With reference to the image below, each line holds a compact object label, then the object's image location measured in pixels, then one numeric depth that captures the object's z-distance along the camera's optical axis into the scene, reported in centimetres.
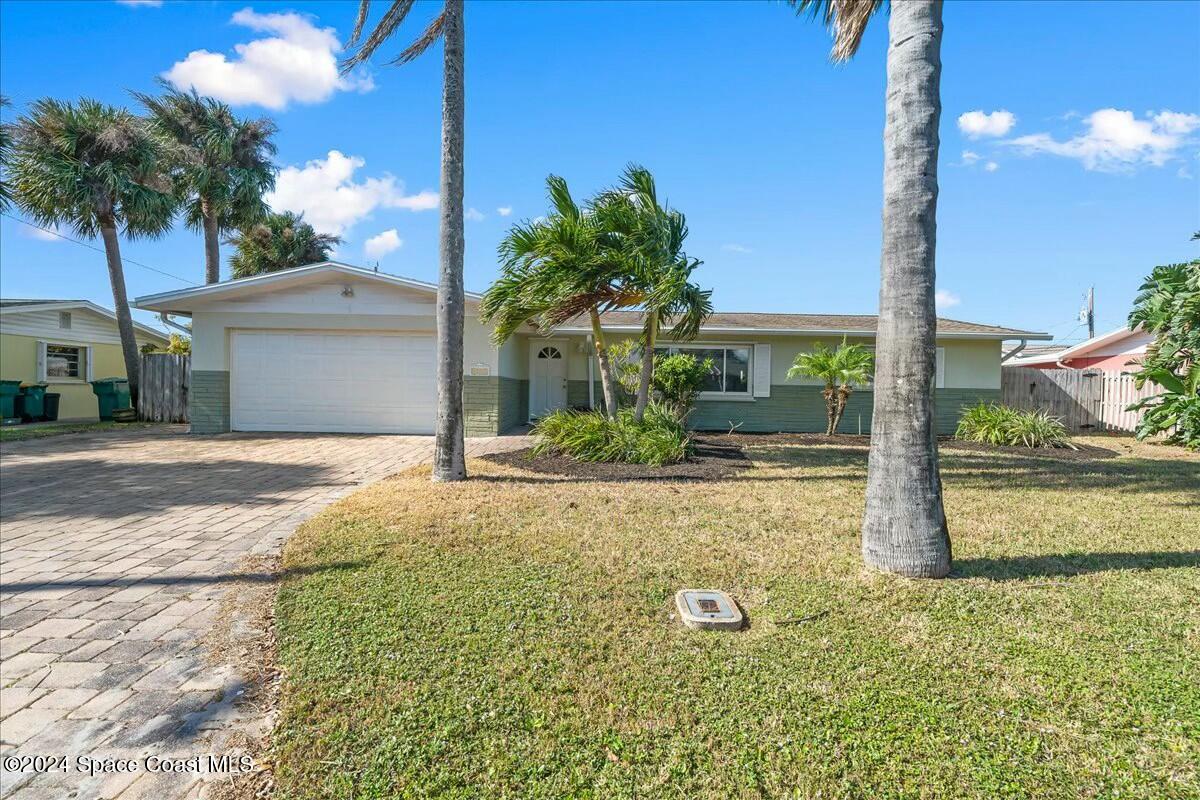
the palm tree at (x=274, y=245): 2252
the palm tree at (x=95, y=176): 1494
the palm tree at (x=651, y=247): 855
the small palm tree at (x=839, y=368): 1190
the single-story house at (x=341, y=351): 1266
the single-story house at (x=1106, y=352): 1933
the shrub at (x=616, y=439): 869
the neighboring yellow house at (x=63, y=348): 1678
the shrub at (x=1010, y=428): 1160
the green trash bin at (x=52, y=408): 1683
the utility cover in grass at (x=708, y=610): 336
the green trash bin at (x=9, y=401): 1543
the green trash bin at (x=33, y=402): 1609
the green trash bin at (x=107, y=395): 1647
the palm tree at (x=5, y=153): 1344
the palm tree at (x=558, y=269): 864
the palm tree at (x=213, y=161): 1856
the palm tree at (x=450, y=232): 726
